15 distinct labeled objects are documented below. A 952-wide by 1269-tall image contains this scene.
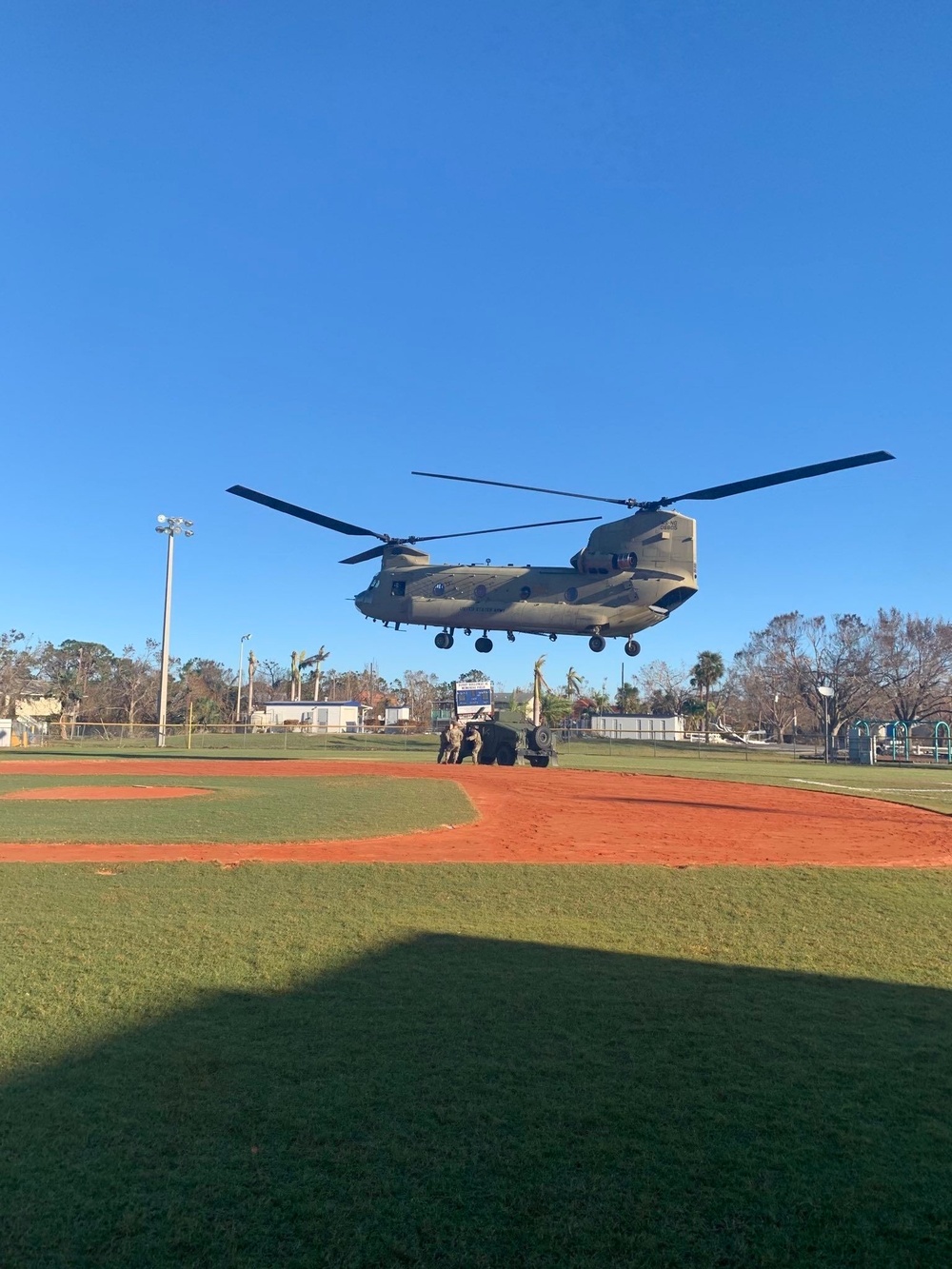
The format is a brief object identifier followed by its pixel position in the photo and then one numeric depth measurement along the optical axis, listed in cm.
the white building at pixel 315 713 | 7906
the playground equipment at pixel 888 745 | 5038
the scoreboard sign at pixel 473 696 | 5397
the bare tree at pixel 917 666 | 7269
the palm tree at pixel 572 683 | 11294
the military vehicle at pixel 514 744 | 3400
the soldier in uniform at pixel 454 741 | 3481
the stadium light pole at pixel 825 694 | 5794
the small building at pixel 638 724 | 7469
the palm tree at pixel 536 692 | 6253
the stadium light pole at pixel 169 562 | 4919
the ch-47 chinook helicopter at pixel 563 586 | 2270
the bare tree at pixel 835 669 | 7425
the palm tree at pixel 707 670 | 8650
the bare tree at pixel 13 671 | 7447
